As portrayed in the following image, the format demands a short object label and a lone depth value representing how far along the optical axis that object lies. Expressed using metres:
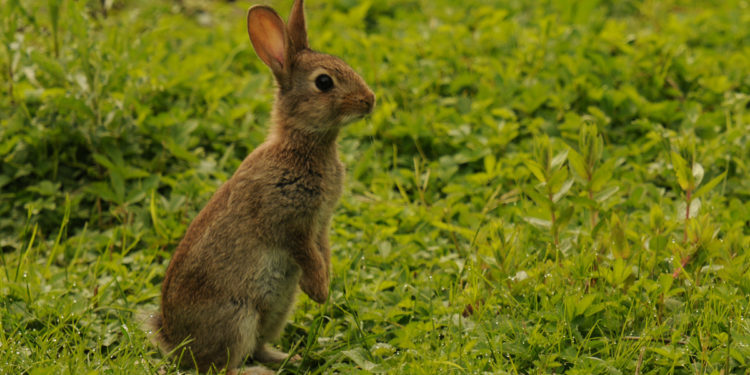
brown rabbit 7.59
